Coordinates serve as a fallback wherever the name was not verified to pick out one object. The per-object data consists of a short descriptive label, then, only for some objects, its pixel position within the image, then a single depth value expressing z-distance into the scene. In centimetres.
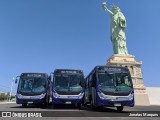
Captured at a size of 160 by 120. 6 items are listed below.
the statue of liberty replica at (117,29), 2207
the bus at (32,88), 961
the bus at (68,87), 875
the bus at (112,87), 780
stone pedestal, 1836
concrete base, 1798
